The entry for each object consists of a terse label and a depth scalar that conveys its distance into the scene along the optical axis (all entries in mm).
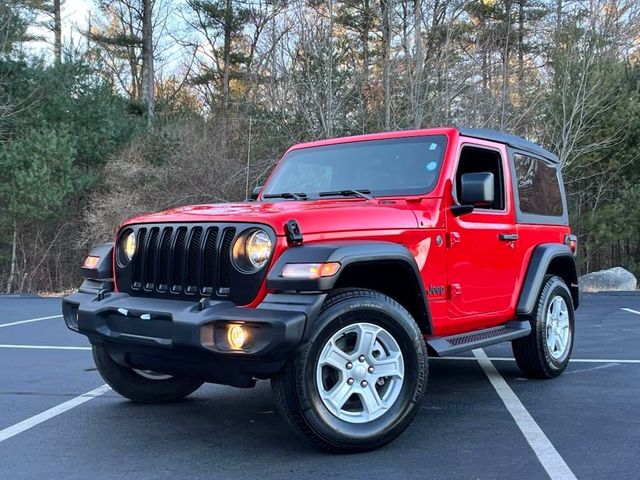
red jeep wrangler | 3682
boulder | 16891
